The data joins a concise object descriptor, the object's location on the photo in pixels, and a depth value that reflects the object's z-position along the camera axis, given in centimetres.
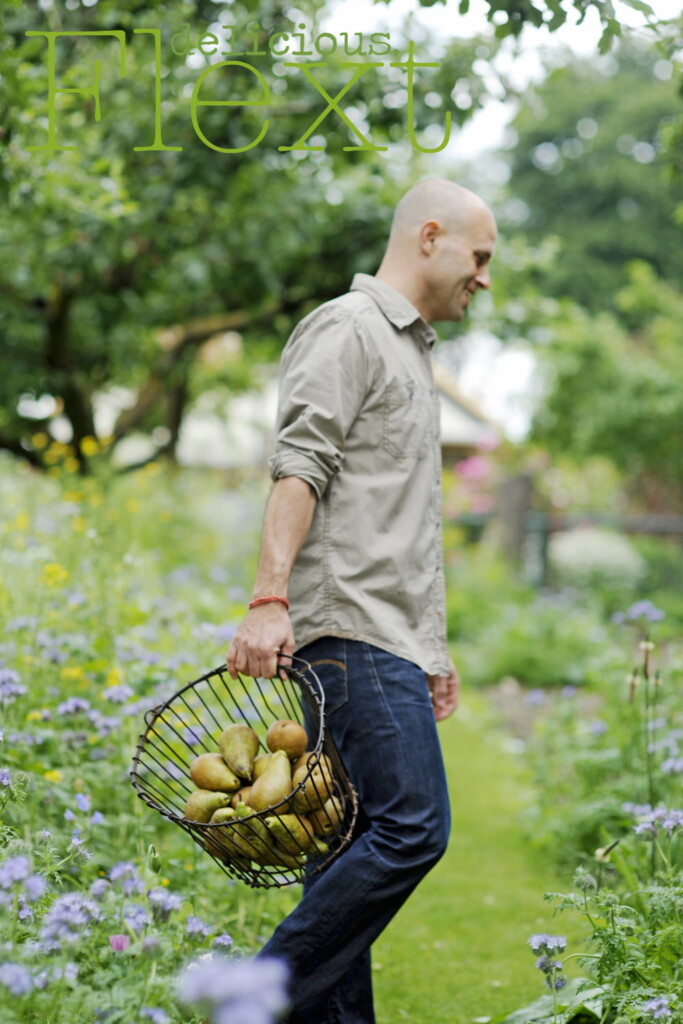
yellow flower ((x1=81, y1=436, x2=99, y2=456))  789
